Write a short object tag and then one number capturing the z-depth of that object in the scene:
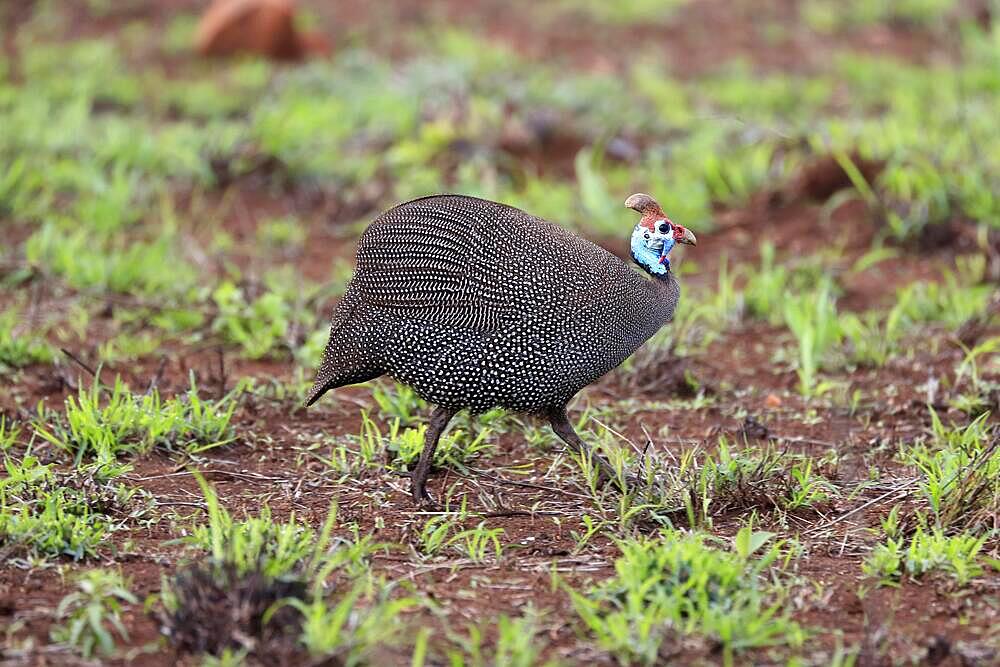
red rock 17.28
